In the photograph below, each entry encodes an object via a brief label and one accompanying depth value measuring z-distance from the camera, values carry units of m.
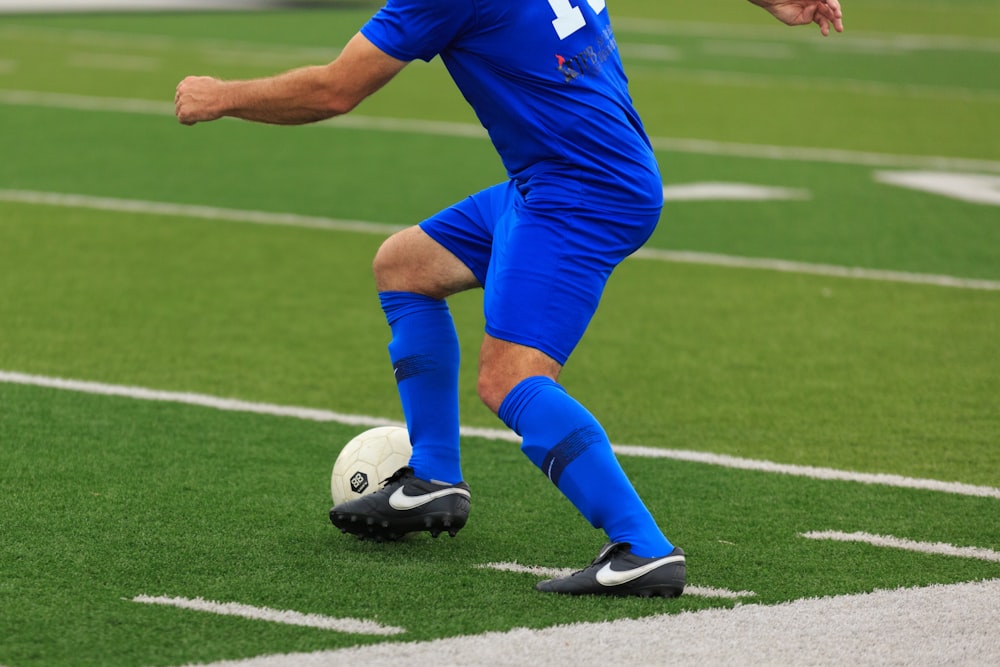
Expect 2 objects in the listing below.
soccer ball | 10.62
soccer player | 9.09
